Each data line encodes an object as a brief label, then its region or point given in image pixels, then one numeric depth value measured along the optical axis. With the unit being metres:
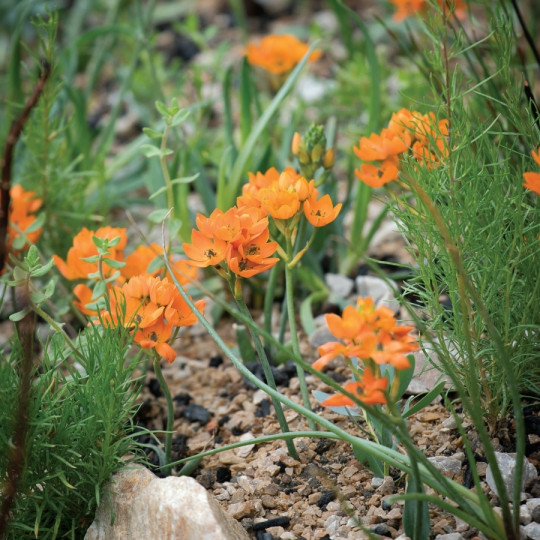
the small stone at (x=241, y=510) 1.14
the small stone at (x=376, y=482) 1.15
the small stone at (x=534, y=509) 1.11
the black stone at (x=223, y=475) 1.18
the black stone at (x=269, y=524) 1.14
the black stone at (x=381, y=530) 1.12
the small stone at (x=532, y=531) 1.10
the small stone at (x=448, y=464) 1.14
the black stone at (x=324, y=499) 1.15
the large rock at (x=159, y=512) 1.11
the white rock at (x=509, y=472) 1.13
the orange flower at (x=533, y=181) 1.11
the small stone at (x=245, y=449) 1.19
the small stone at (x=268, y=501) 1.15
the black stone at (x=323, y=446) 1.18
